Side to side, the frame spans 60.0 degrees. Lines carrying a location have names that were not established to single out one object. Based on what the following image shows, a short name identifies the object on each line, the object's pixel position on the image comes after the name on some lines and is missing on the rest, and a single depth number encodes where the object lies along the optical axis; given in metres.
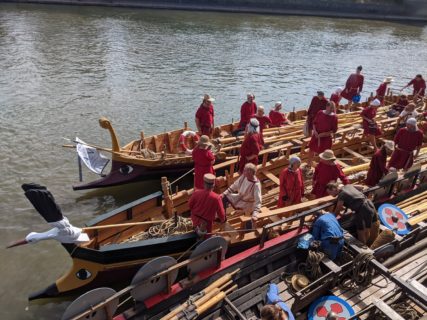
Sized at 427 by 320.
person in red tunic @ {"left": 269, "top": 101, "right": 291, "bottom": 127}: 14.61
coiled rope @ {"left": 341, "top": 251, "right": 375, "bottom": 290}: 7.49
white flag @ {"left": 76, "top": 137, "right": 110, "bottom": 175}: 11.64
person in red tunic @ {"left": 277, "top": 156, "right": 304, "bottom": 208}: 8.24
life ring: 12.96
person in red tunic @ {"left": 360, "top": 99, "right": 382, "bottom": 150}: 13.19
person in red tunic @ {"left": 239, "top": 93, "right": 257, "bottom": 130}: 13.68
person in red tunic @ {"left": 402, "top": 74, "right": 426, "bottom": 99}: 18.31
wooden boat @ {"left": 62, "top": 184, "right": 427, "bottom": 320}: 6.45
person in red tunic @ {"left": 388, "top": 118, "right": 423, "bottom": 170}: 10.33
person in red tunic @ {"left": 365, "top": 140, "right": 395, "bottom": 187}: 9.38
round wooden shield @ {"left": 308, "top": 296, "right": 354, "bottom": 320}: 6.86
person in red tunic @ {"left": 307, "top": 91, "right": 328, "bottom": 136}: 12.95
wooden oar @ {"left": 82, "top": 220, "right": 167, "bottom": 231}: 7.98
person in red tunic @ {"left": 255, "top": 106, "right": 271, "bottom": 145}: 12.72
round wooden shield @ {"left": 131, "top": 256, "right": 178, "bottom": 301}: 6.34
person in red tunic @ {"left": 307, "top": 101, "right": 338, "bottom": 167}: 11.11
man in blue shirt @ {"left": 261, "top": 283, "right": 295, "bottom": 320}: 4.98
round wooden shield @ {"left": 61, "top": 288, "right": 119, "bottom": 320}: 5.70
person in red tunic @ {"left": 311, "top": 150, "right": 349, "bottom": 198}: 8.62
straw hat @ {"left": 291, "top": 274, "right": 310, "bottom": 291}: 7.28
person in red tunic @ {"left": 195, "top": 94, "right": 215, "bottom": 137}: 12.75
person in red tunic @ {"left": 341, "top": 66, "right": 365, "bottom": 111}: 17.53
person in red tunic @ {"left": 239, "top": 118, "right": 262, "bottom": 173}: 9.99
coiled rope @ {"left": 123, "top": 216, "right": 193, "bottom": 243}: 8.80
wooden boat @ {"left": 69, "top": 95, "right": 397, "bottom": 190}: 11.90
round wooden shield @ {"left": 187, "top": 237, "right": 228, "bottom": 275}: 7.01
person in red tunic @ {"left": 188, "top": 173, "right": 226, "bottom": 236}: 7.27
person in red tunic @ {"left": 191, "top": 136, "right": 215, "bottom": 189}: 9.34
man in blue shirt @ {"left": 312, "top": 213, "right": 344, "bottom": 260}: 7.58
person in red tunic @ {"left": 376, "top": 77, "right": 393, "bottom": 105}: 18.64
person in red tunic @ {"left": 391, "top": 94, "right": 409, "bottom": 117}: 16.49
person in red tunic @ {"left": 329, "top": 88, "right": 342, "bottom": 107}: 15.43
